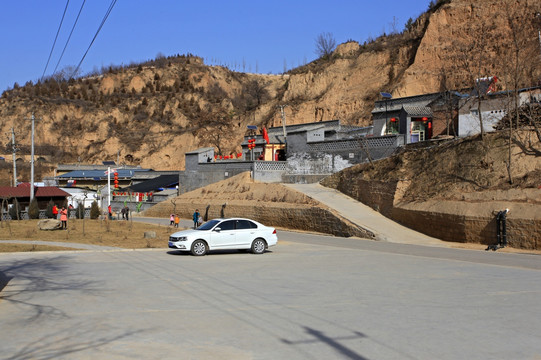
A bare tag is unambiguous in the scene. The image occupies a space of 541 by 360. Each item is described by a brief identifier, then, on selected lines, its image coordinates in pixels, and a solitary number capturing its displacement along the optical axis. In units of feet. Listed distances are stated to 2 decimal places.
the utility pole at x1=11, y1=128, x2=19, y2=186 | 152.56
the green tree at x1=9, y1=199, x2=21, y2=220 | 129.70
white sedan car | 64.44
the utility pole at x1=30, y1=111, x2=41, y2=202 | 130.21
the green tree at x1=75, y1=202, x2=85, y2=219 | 133.90
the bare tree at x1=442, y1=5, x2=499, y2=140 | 166.91
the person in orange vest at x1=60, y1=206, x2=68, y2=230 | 98.39
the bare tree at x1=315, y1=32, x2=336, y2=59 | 279.10
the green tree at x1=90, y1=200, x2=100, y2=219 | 136.01
